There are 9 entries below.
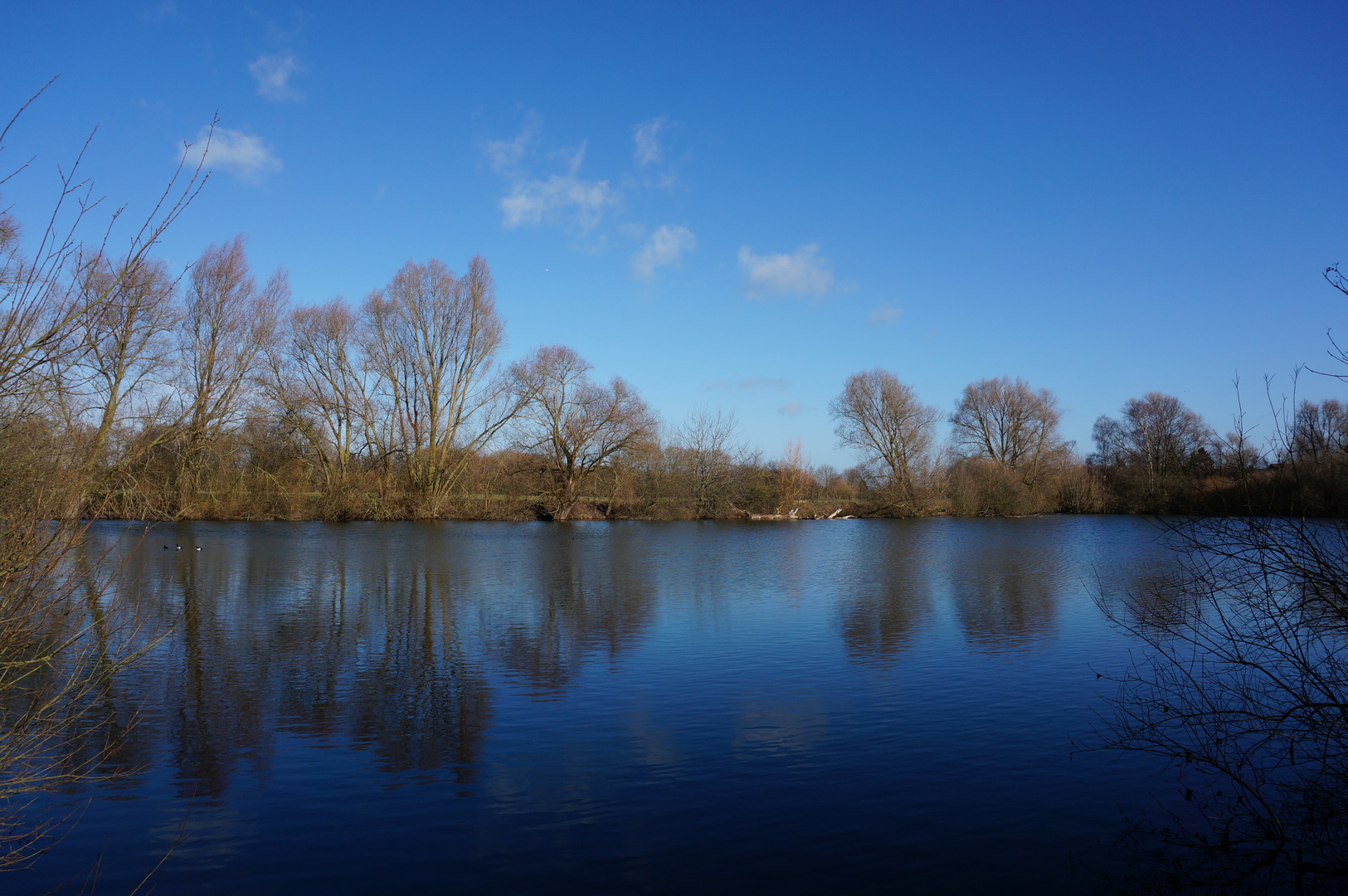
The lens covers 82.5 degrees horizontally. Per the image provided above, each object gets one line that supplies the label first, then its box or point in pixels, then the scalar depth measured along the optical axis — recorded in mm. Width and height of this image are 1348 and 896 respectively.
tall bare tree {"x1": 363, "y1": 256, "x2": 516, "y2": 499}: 40094
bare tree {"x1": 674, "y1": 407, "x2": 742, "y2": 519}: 44531
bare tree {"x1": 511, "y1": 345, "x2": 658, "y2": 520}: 42406
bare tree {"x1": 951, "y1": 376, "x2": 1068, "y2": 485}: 51875
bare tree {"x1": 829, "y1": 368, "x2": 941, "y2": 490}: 48375
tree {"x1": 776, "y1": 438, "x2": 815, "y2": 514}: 44906
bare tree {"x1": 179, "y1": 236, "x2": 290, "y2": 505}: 27734
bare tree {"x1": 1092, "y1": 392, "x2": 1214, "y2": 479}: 47700
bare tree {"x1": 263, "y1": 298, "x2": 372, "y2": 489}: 37812
